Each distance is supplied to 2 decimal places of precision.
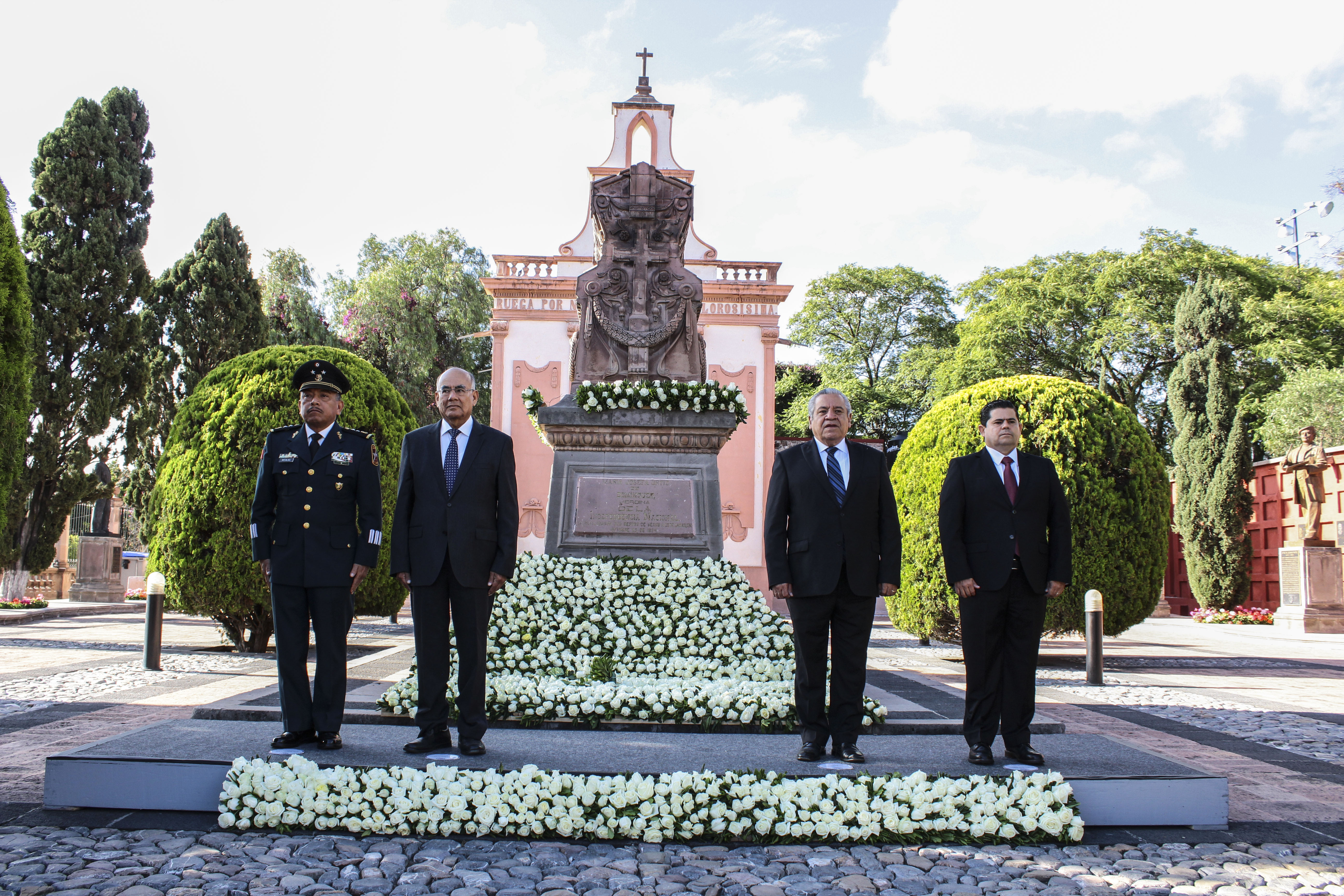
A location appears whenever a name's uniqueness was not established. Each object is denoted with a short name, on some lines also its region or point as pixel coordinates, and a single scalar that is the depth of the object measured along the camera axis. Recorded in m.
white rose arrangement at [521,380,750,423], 8.71
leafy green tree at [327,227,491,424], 32.41
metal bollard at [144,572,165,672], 10.02
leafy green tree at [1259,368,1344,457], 23.09
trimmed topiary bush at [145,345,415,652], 10.48
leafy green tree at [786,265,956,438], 40.25
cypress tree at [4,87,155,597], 19.66
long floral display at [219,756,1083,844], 3.87
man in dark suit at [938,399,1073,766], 4.48
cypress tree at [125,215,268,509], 23.73
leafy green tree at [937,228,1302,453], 31.45
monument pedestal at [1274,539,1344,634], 19.03
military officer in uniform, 4.49
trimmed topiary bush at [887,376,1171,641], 10.91
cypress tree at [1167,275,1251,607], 24.00
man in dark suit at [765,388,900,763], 4.57
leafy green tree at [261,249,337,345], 31.67
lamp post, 50.00
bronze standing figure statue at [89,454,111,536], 22.52
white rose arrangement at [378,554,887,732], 5.45
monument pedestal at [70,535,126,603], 22.86
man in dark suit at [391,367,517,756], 4.52
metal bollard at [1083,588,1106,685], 10.03
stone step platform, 4.11
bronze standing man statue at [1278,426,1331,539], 19.75
